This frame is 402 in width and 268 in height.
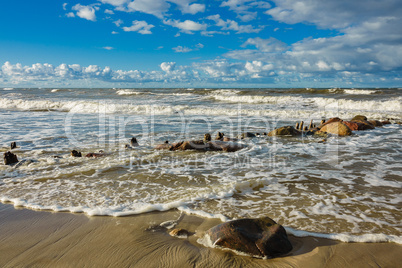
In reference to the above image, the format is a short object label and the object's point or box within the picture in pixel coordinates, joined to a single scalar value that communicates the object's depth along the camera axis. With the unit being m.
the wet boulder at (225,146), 6.54
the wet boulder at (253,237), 2.27
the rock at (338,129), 8.43
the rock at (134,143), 7.10
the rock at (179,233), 2.64
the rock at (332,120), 9.56
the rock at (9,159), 5.22
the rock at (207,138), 7.32
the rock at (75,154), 5.83
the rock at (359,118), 10.85
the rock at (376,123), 10.03
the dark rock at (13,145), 6.70
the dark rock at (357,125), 9.20
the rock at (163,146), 6.68
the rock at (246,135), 8.25
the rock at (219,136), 7.62
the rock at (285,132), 8.49
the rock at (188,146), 6.61
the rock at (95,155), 5.85
